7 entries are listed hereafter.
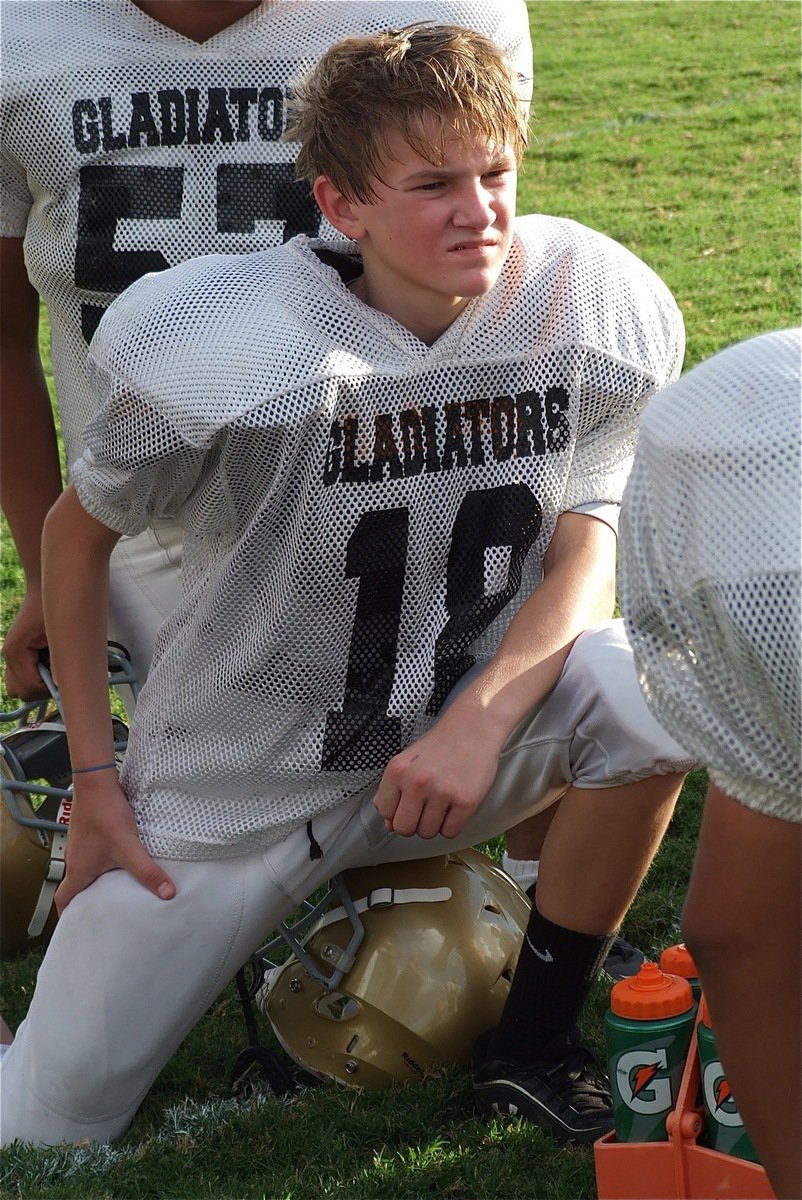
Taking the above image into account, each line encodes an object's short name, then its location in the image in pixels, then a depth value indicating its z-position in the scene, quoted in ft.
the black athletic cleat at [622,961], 16.03
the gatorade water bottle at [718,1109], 11.16
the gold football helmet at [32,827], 17.44
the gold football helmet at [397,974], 14.23
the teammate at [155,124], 15.99
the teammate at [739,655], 7.64
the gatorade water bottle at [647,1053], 11.71
